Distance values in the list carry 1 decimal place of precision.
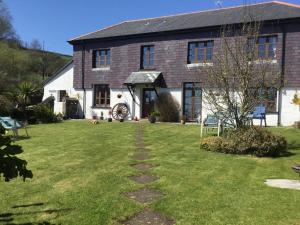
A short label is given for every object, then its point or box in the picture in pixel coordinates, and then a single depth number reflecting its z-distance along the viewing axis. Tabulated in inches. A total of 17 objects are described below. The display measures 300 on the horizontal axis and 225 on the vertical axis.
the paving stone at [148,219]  140.0
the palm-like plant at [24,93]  620.4
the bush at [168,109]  602.6
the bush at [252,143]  281.2
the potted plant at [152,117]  574.3
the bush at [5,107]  588.7
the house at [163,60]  524.4
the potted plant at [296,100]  512.8
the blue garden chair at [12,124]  380.8
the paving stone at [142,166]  233.0
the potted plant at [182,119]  559.7
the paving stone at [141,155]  269.0
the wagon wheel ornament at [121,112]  663.7
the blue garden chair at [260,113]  477.6
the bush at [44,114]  591.7
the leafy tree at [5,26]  1157.9
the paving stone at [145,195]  168.4
